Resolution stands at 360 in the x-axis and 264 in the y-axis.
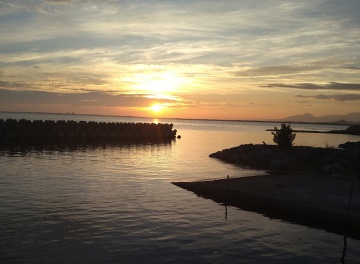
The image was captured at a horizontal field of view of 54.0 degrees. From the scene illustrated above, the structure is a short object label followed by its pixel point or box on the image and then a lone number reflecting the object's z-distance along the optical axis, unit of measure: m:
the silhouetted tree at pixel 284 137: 43.06
